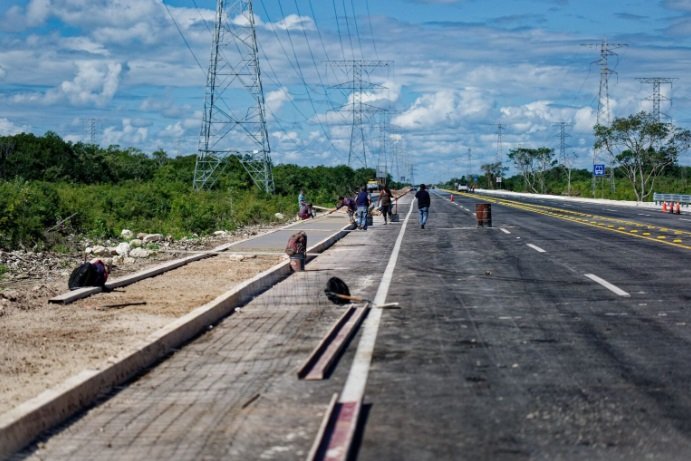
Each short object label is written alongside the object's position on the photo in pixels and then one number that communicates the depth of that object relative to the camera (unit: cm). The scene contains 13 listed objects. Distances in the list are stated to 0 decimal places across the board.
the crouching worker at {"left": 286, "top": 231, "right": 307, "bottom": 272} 1912
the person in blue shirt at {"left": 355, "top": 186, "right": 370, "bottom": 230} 3656
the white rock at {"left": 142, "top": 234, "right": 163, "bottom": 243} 2893
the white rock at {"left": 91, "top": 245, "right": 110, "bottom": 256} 2409
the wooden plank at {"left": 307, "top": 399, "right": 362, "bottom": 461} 579
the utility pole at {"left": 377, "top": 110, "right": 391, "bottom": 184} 12255
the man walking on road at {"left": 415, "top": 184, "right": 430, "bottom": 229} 3683
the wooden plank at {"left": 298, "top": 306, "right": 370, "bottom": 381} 836
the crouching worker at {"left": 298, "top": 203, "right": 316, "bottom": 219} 4572
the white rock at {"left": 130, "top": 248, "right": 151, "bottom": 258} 2314
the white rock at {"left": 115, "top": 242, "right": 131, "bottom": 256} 2348
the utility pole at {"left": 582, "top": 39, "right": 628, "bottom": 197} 8763
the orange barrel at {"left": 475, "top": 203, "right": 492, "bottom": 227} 3656
